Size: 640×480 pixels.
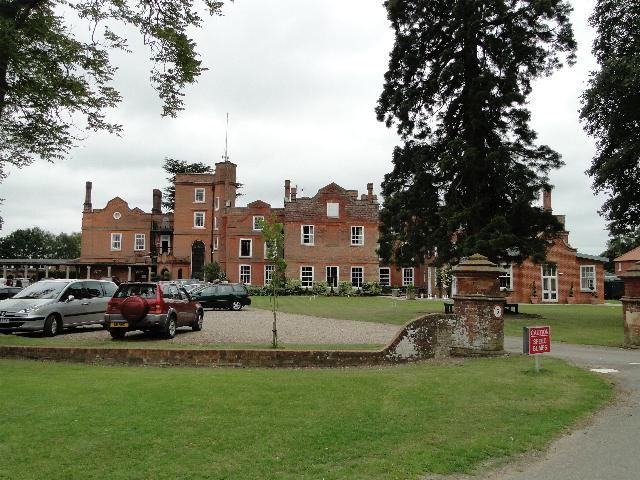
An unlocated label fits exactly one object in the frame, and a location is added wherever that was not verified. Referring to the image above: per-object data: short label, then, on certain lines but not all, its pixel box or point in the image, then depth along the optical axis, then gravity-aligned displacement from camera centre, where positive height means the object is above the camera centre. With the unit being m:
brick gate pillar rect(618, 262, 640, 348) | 14.54 -0.60
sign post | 9.88 -1.03
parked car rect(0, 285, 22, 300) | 25.97 -0.53
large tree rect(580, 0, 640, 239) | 21.70 +7.20
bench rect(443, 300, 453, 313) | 24.87 -1.15
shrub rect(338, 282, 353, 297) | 52.66 -0.70
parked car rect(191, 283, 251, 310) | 29.92 -0.79
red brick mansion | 48.62 +4.00
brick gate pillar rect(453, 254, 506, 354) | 12.17 -0.55
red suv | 15.51 -0.82
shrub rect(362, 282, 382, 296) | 53.53 -0.61
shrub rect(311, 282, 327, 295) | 52.69 -0.70
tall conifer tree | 26.47 +7.61
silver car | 16.20 -0.77
